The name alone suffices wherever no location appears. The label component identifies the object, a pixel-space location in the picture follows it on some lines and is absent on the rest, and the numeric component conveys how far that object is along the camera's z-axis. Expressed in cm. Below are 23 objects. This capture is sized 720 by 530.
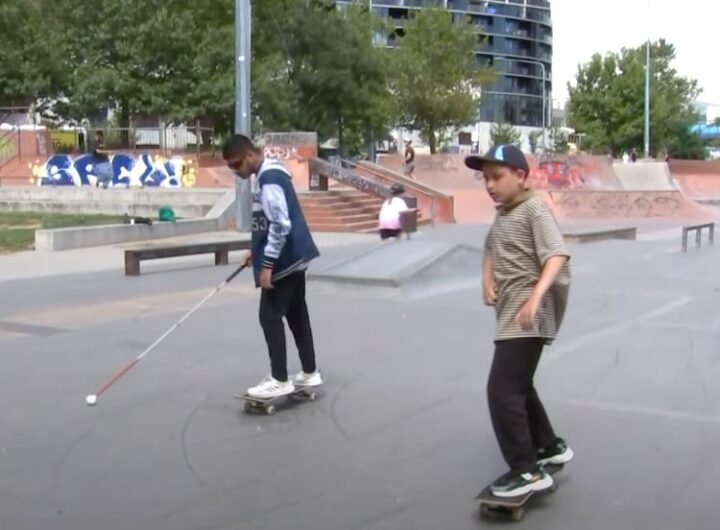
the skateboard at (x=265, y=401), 609
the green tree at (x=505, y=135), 6688
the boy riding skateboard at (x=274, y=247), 583
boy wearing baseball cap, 421
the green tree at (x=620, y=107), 5838
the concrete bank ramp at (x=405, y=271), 1127
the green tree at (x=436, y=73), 5094
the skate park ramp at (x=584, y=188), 3016
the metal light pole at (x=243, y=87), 2034
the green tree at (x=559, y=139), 7366
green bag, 2061
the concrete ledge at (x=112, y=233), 1756
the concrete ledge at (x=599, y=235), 1895
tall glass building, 12506
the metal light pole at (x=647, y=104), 4988
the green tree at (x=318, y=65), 3750
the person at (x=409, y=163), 3259
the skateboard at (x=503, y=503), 427
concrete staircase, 2347
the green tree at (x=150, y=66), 3134
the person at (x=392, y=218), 1742
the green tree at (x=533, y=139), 7684
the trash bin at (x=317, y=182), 2595
